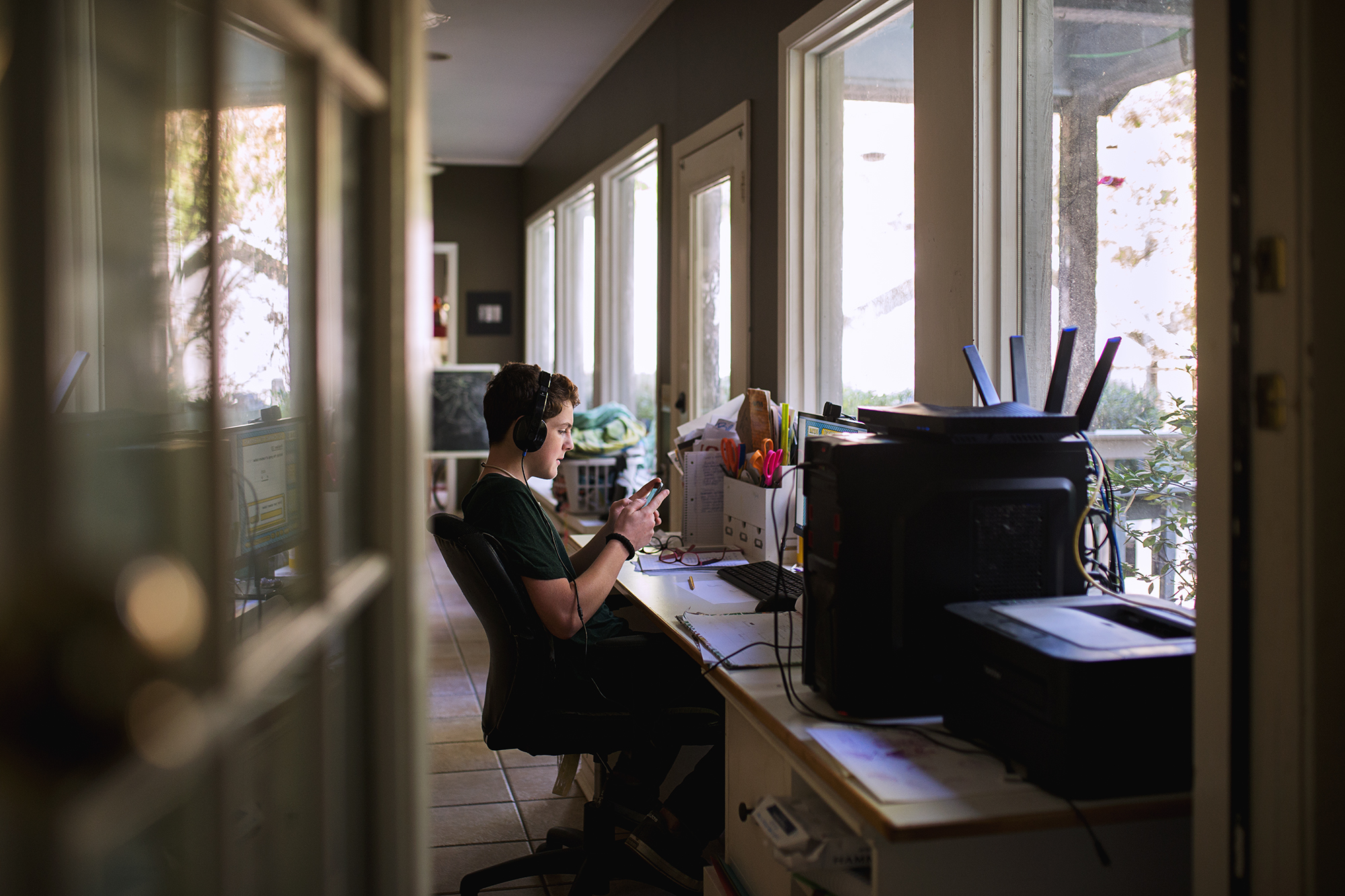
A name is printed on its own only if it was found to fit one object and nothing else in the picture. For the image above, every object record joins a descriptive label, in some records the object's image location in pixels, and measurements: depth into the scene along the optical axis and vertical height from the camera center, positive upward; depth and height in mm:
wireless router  1443 +8
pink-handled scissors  2479 -106
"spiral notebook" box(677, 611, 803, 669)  1731 -420
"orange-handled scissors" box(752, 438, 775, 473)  2523 -88
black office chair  1963 -587
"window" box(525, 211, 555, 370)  7336 +1045
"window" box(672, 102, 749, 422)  3311 +616
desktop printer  1161 -352
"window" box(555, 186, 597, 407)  6133 +891
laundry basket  3861 -247
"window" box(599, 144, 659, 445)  4801 +754
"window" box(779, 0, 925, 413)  2518 +632
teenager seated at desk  2049 -428
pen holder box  2500 -258
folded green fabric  3881 -27
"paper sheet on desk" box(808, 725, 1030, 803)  1195 -459
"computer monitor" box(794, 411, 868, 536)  2158 -13
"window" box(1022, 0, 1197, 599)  1668 +358
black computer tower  1410 -187
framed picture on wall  8094 +977
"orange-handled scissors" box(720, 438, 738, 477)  2721 -89
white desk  1137 -544
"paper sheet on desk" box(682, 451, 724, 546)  2764 -218
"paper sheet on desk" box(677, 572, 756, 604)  2201 -405
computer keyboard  2146 -376
